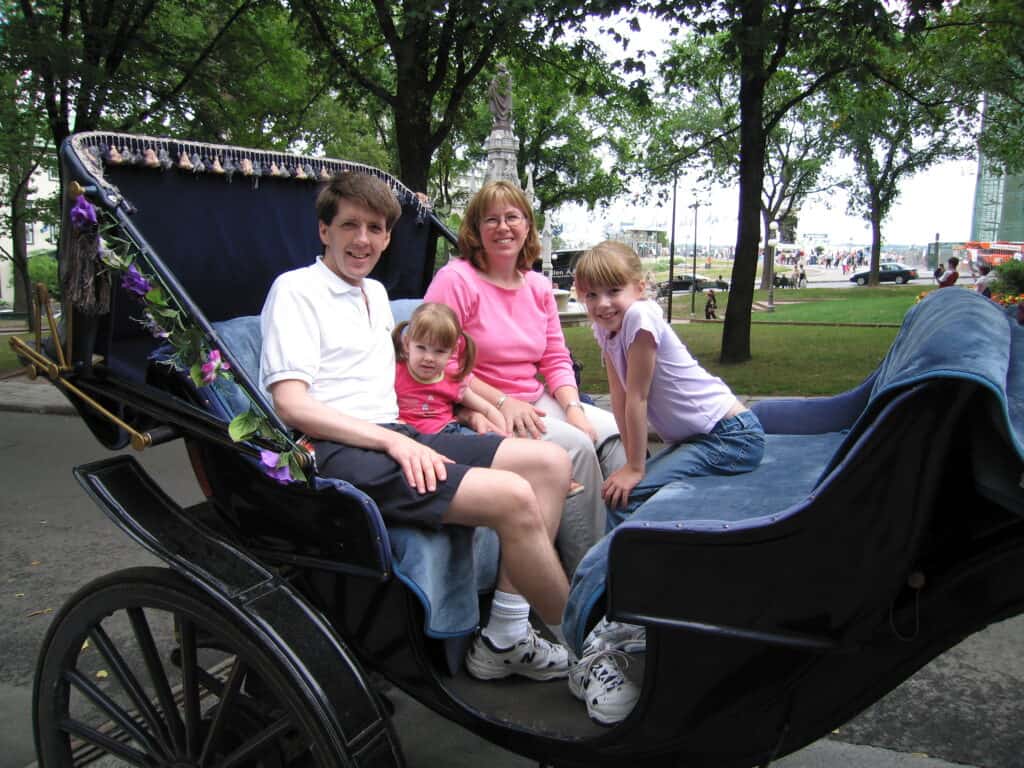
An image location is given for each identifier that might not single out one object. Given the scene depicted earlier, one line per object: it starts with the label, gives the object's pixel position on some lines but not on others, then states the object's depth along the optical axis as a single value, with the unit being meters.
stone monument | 14.48
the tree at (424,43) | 7.48
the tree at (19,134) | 10.85
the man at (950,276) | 20.22
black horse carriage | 1.37
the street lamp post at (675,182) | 17.64
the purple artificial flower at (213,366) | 1.90
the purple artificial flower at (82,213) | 1.85
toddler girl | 2.46
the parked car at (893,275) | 45.71
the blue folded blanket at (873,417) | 1.23
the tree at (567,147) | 32.00
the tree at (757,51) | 8.08
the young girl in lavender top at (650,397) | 2.37
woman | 2.80
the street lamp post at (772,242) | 36.40
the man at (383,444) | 1.95
